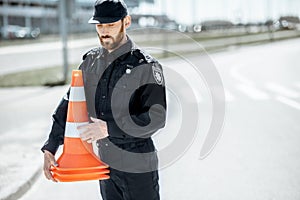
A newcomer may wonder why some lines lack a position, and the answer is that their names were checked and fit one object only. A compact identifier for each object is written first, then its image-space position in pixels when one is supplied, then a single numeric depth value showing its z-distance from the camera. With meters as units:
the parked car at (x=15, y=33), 59.00
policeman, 2.71
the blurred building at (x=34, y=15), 80.56
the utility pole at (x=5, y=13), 77.71
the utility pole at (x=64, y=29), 16.23
